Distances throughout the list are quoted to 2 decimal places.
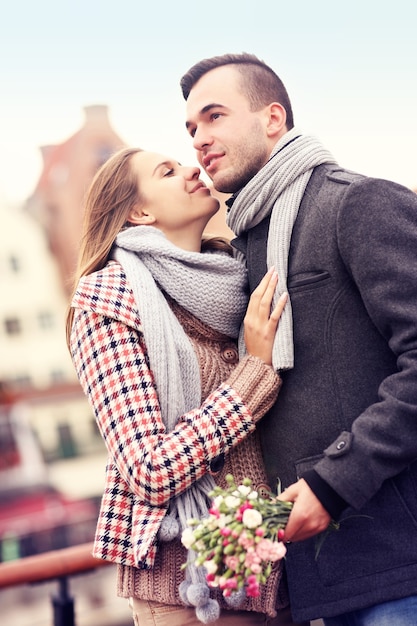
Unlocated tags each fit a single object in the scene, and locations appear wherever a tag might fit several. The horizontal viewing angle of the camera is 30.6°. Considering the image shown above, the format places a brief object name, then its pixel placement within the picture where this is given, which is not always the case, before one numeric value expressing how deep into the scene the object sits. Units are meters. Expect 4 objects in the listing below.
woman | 1.86
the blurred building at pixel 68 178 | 33.22
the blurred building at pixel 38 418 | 31.45
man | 1.70
